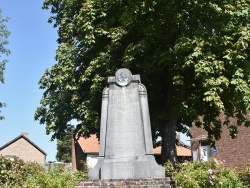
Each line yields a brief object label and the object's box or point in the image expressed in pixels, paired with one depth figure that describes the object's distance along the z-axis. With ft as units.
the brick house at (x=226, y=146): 81.59
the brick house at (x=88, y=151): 134.10
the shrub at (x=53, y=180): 34.81
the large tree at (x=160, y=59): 47.06
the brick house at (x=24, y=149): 180.04
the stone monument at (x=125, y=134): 37.65
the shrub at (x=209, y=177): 29.45
